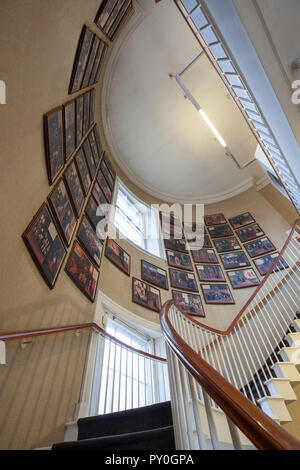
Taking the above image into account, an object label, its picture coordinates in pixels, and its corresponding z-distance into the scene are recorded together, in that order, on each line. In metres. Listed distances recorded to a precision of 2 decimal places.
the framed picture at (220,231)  8.68
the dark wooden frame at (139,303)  5.10
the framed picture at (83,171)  4.57
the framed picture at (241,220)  8.84
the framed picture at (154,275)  6.01
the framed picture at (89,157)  5.15
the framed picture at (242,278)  6.80
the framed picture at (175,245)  7.65
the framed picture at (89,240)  4.37
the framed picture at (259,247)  7.58
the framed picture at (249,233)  8.22
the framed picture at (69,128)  3.82
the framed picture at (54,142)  3.18
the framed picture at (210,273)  7.05
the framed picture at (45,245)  2.81
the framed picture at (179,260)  7.07
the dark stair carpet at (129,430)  1.75
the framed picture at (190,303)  5.91
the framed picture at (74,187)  4.03
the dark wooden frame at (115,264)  5.14
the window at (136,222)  6.76
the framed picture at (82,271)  3.79
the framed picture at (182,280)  6.48
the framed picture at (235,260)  7.44
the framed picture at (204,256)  7.68
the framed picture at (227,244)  8.10
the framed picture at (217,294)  6.43
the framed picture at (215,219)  9.28
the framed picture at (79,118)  4.43
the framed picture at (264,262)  7.01
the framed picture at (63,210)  3.46
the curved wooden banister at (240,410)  0.74
